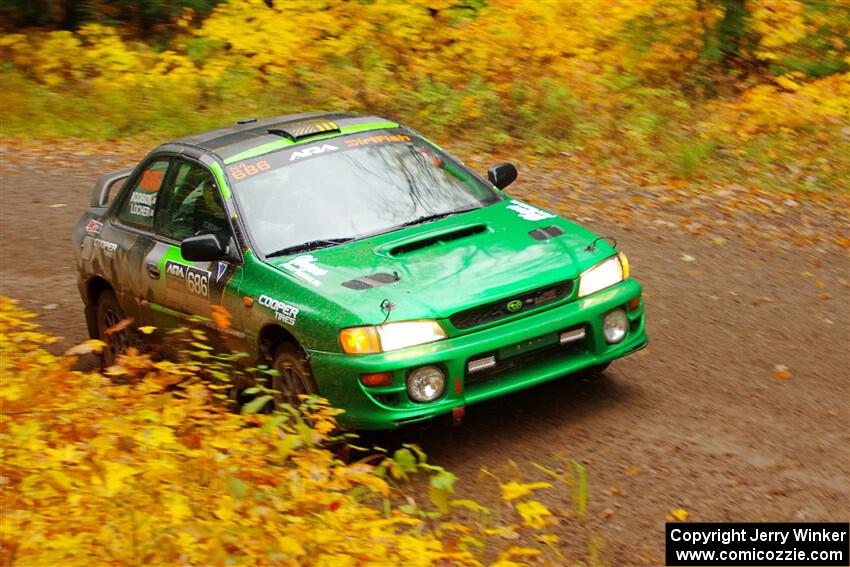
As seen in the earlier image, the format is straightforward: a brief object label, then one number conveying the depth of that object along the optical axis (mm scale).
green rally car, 12094
